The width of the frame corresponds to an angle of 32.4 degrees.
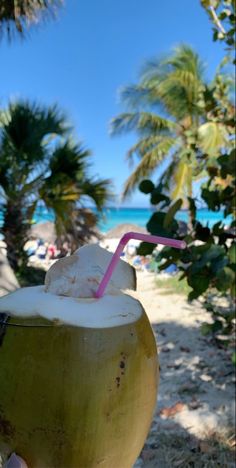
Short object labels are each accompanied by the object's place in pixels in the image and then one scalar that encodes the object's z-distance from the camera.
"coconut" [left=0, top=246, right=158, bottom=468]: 0.46
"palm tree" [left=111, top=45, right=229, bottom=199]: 10.36
